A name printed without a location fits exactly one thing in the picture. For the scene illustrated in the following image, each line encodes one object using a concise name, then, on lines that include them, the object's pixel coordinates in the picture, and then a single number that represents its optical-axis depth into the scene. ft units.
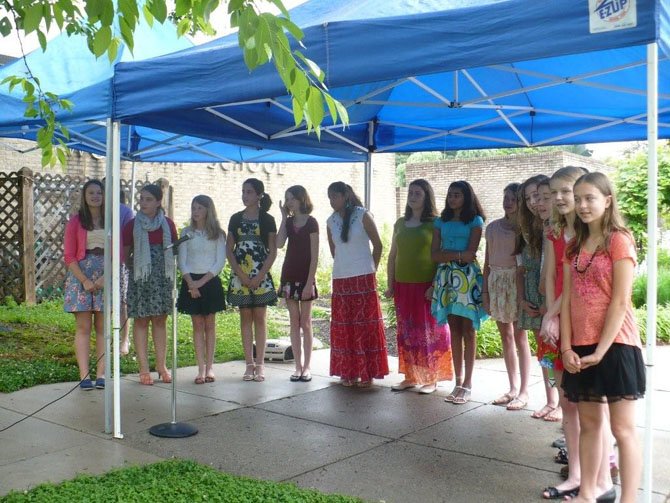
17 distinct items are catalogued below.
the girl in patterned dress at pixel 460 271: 18.20
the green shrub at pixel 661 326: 30.63
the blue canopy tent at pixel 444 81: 10.39
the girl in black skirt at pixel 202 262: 20.39
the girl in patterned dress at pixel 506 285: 17.15
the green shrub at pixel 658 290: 37.14
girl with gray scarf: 20.01
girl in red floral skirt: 19.97
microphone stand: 15.78
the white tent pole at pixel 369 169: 24.26
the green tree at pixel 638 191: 44.65
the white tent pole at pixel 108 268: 15.80
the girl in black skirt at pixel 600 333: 10.25
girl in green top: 19.22
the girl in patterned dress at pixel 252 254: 20.79
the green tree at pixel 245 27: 7.54
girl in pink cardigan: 19.44
